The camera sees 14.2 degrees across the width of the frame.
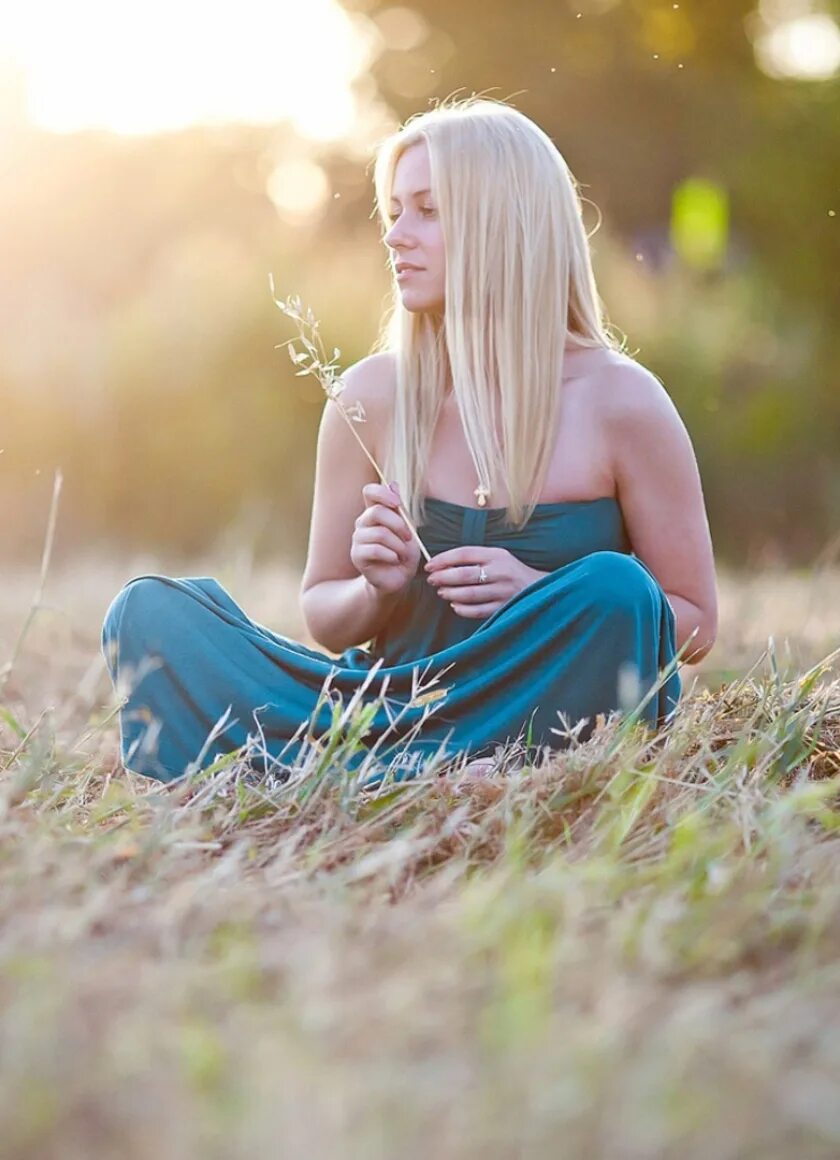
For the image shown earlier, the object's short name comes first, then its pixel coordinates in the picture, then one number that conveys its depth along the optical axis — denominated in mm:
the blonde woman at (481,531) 3506
